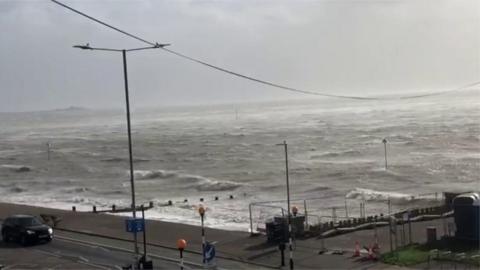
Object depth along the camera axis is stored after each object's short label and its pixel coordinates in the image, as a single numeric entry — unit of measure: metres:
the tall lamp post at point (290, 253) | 22.20
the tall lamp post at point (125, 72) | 21.07
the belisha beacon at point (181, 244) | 19.31
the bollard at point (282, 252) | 22.91
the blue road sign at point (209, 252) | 20.42
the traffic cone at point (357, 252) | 23.31
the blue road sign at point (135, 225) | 21.23
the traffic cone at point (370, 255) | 22.74
